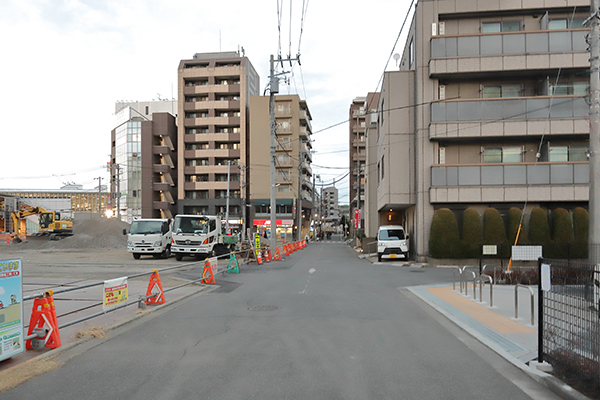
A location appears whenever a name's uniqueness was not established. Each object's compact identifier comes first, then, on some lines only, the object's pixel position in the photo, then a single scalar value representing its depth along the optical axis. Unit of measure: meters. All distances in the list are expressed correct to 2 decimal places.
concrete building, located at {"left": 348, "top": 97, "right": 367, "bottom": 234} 85.50
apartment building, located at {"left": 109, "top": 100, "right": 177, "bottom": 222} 71.56
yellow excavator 50.19
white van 26.95
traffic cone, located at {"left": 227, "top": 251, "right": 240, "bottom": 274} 19.98
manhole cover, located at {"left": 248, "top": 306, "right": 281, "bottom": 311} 10.84
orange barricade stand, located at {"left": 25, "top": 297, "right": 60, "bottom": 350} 7.09
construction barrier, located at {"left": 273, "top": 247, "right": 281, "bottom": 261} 29.12
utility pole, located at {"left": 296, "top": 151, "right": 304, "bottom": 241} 55.53
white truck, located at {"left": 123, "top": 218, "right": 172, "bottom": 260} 27.78
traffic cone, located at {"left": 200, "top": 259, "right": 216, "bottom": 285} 15.70
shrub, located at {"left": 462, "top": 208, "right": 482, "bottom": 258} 23.94
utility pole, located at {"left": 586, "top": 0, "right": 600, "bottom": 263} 10.09
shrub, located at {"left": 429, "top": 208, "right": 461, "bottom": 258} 23.95
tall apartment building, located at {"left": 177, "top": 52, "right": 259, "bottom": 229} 71.81
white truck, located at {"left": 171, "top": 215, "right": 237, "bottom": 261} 26.28
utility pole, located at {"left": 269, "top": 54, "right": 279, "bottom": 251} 29.41
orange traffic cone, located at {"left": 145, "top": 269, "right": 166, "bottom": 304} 11.09
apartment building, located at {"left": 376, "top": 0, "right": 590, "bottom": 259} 23.86
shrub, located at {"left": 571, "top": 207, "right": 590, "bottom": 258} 23.78
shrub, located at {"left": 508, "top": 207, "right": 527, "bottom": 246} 23.89
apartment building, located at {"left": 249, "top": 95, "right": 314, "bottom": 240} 71.31
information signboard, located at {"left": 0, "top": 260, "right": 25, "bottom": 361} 6.10
